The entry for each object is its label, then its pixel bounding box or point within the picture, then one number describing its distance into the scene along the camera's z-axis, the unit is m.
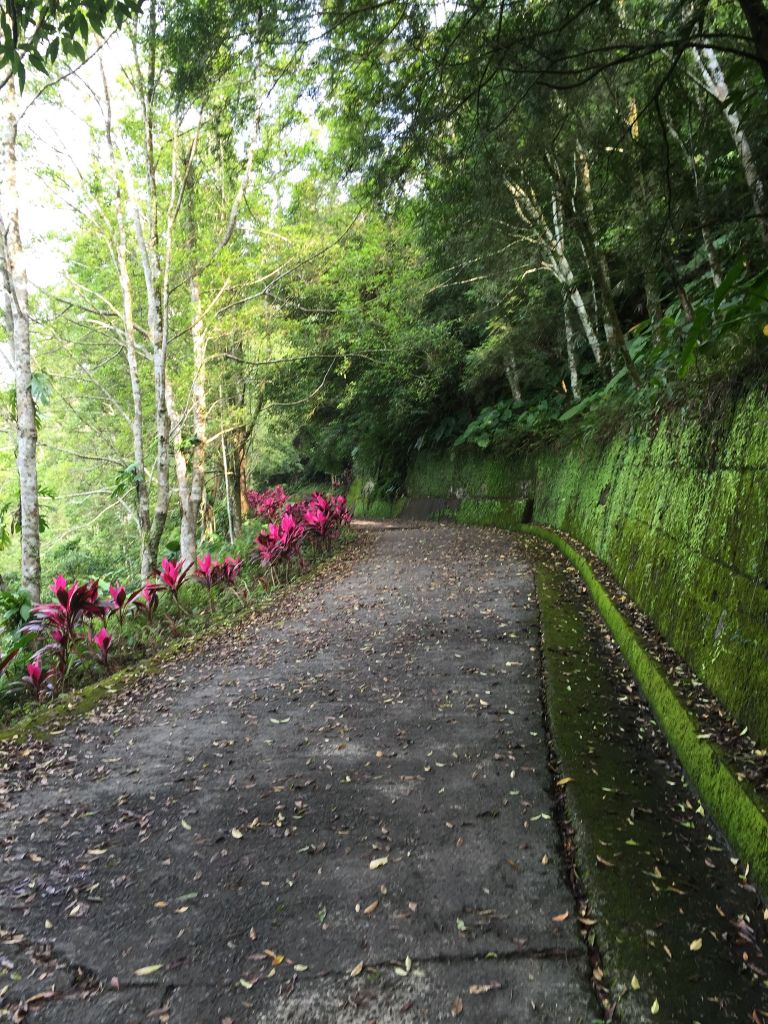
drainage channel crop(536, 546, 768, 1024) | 1.77
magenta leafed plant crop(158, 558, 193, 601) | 6.91
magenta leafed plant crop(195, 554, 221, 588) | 7.72
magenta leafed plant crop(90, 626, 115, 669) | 5.71
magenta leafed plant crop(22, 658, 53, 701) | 5.20
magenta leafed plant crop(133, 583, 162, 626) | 6.71
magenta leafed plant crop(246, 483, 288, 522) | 16.33
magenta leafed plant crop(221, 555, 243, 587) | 7.83
